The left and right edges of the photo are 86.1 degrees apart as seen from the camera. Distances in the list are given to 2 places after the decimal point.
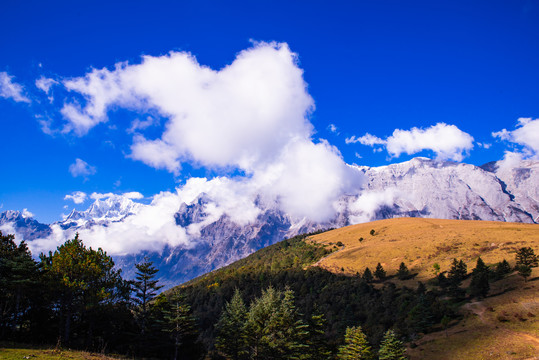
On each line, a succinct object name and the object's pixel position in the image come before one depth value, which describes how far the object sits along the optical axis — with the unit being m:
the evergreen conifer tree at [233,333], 44.59
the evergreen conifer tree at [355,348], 40.94
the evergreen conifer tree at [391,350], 40.26
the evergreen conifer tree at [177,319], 41.06
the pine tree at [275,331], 35.27
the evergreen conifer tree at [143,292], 42.69
